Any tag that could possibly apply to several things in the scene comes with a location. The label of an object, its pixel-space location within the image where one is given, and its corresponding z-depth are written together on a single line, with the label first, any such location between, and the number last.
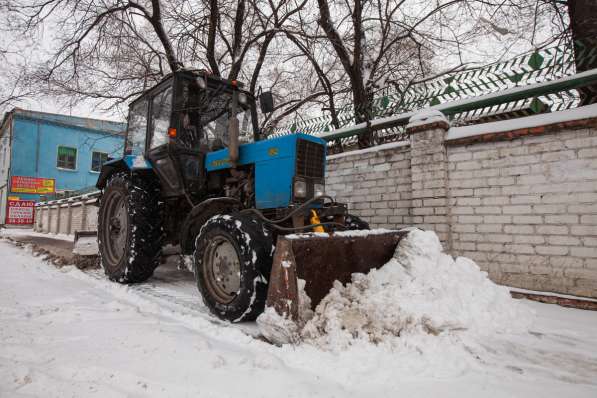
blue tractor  2.77
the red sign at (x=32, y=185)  20.55
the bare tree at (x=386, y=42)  7.71
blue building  20.45
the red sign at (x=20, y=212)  20.75
